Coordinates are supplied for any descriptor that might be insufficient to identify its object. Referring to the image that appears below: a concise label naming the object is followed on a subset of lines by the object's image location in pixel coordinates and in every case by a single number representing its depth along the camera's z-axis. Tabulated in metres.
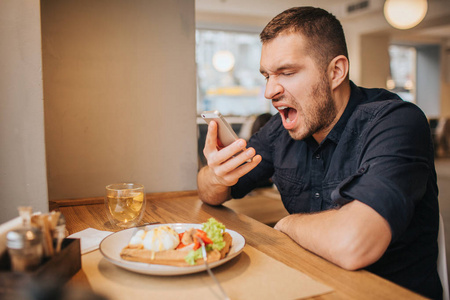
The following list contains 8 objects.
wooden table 0.75
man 0.93
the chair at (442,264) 1.04
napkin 0.96
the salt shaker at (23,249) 0.64
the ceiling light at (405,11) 4.30
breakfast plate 0.75
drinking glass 1.16
